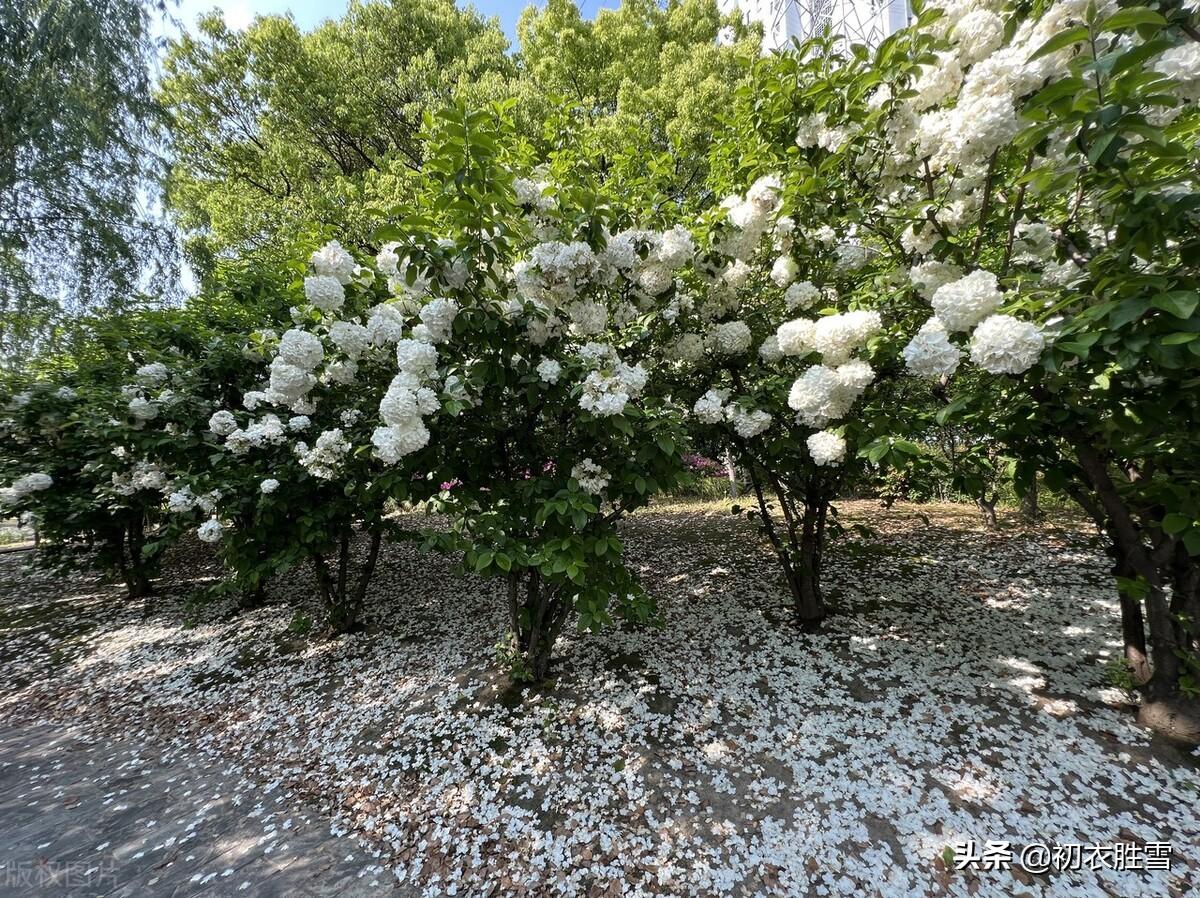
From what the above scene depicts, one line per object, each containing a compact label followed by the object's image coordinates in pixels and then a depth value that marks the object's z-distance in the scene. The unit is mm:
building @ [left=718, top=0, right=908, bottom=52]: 14102
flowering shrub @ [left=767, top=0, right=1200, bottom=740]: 1327
